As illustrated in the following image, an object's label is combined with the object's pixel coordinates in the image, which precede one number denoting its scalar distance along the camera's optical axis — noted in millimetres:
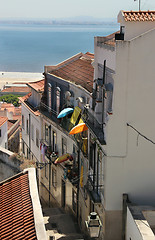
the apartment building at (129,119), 19000
